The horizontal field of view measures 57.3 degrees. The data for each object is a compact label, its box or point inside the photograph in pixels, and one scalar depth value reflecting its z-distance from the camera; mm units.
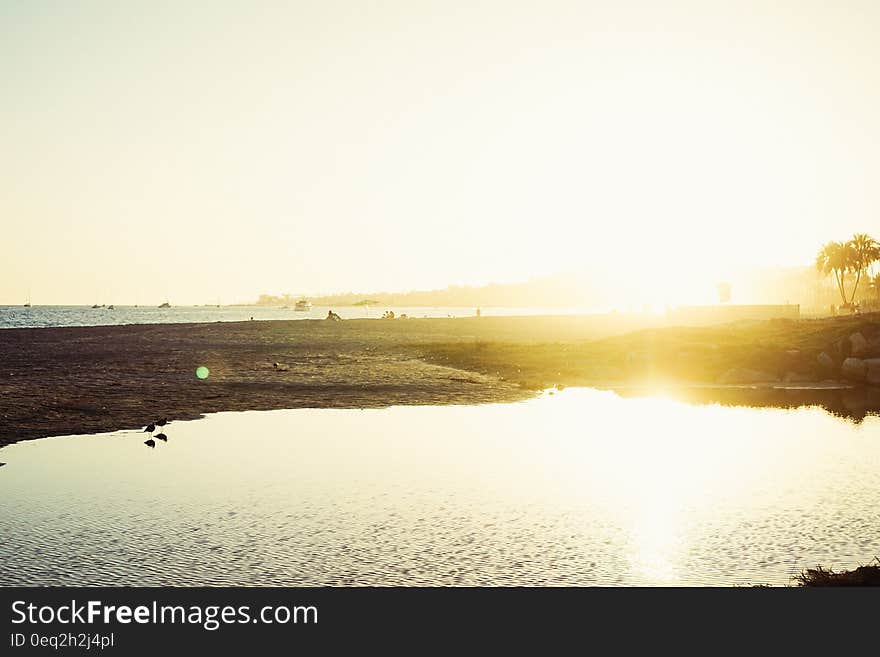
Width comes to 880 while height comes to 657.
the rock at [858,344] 44156
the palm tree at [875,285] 152875
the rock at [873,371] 41156
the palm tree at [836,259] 111812
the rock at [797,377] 42062
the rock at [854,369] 41781
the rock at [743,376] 41375
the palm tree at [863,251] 110438
